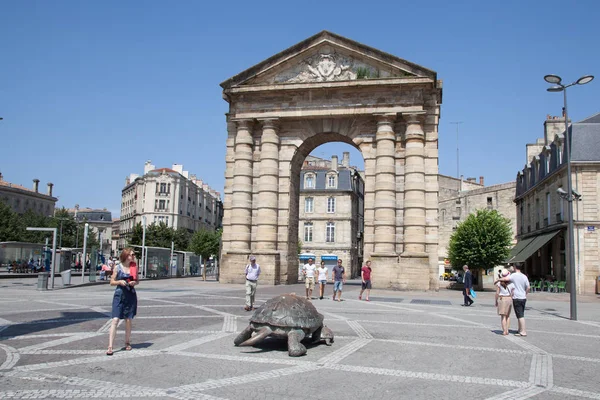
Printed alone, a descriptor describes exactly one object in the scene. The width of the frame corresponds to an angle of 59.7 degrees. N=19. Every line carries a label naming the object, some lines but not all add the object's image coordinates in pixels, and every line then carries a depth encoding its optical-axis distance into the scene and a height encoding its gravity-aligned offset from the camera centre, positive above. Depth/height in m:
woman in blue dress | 8.42 -0.66
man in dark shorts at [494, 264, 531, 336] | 12.16 -0.61
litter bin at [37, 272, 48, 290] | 22.66 -1.44
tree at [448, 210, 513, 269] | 35.91 +1.46
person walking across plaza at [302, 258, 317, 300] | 19.73 -0.68
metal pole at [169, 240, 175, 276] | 44.91 -1.14
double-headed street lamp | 16.30 +3.26
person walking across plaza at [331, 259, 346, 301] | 19.75 -0.76
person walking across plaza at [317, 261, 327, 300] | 20.62 -0.81
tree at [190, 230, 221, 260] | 51.47 +1.00
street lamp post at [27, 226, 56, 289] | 23.64 -0.60
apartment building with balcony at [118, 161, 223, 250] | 80.06 +8.42
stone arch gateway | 28.22 +6.41
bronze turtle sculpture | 8.62 -1.15
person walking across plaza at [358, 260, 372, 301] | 20.48 -0.72
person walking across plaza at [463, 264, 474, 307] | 20.12 -1.12
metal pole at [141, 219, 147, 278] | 38.62 -0.67
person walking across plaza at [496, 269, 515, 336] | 11.80 -0.86
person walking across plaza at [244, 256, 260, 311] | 15.02 -0.77
